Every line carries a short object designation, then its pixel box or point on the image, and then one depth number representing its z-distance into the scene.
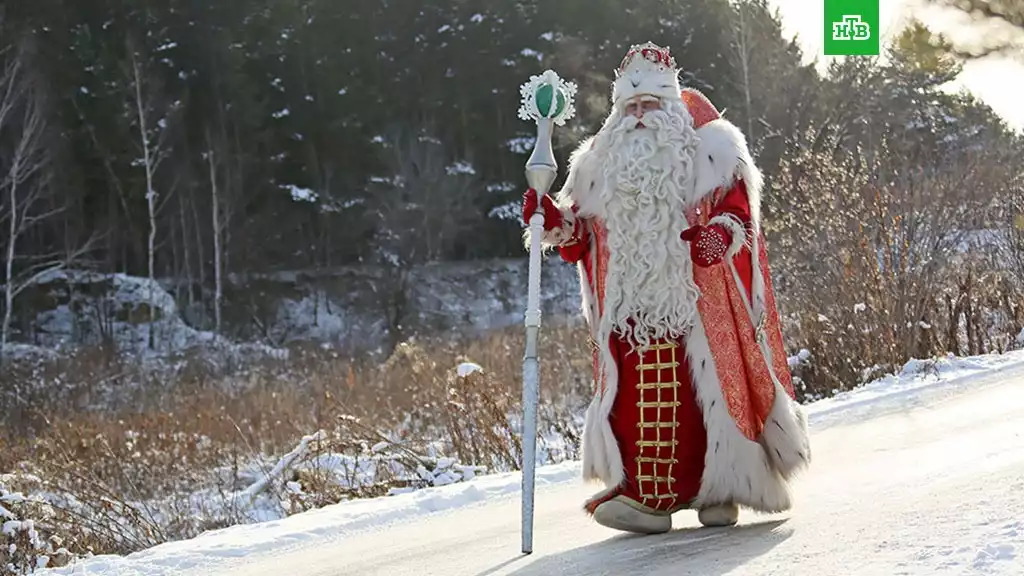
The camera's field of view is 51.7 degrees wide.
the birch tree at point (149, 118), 25.30
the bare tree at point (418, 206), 28.61
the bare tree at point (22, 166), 22.80
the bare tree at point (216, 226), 26.37
